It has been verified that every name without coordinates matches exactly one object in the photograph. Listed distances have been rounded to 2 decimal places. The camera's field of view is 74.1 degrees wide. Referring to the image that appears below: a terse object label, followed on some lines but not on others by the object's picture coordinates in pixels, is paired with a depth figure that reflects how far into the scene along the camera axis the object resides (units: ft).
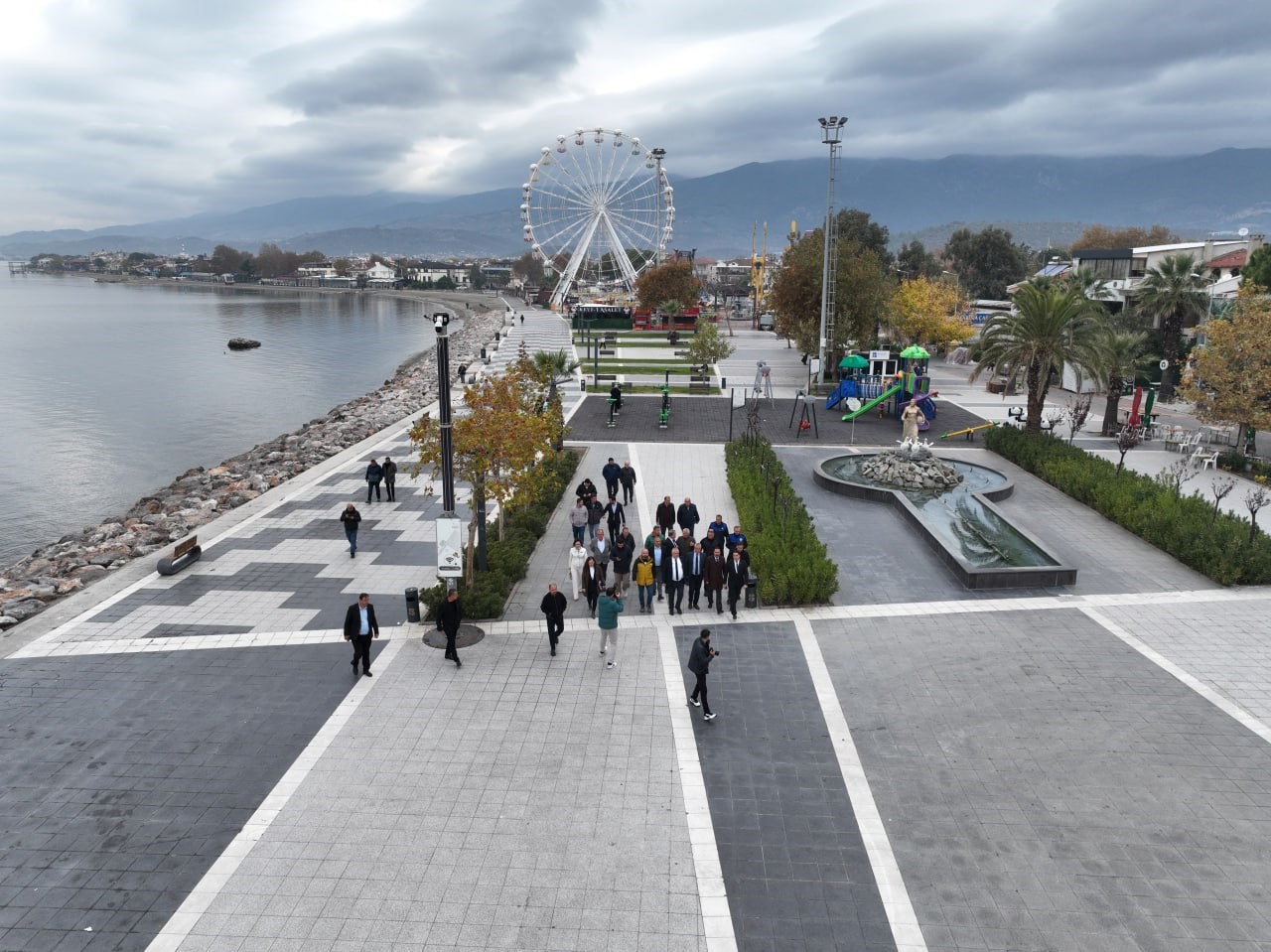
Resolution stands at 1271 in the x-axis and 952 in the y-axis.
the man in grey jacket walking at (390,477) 67.92
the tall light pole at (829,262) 119.14
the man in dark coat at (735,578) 46.24
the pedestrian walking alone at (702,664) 34.78
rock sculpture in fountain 71.61
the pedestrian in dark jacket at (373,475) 67.15
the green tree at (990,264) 261.65
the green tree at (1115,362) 86.12
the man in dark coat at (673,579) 45.75
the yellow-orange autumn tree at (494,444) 48.49
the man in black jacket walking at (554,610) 40.52
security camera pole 44.11
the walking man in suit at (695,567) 46.29
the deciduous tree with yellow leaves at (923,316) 165.89
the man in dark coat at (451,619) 39.34
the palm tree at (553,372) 72.98
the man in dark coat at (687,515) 54.95
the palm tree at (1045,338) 84.53
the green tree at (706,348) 138.62
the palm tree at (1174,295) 112.06
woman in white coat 48.96
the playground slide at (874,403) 104.92
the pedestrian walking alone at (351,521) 54.34
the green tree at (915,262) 267.80
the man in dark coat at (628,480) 65.51
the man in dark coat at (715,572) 45.73
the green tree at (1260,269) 111.86
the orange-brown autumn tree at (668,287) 216.13
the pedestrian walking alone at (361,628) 38.45
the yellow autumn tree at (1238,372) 79.56
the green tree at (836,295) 139.54
